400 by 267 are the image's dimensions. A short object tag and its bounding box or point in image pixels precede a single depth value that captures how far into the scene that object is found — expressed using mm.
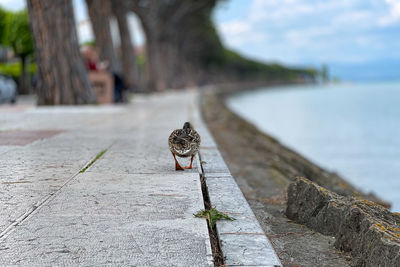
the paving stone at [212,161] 6098
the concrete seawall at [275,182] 3893
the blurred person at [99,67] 23344
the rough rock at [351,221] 3336
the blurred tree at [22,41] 38031
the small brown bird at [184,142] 5527
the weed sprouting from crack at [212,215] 4004
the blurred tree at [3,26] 42681
